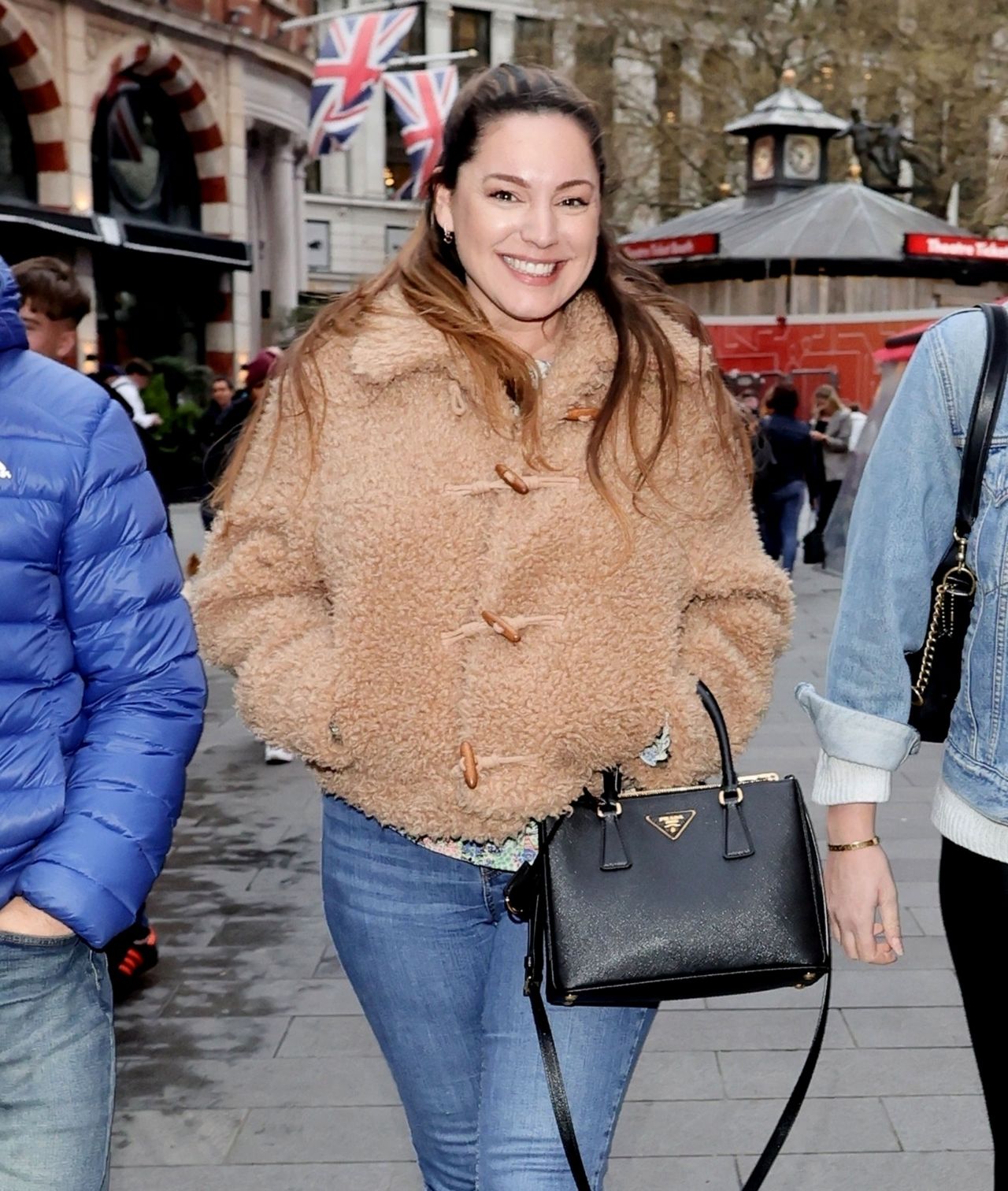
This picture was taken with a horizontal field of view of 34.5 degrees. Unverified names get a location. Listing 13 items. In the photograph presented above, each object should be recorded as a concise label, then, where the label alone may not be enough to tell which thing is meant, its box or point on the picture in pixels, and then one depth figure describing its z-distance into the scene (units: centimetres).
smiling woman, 227
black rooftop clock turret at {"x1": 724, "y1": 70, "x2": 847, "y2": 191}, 3141
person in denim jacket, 217
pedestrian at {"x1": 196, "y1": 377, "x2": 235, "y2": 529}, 1593
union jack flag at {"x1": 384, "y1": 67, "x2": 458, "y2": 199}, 2014
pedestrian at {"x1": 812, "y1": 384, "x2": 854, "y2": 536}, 1663
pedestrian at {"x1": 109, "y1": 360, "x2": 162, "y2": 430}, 1210
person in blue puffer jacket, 209
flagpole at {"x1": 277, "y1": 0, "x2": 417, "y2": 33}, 2073
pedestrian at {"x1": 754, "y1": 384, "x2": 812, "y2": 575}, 1359
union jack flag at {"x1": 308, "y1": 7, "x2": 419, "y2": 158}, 1980
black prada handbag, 216
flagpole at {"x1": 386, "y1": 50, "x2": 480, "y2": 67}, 2421
